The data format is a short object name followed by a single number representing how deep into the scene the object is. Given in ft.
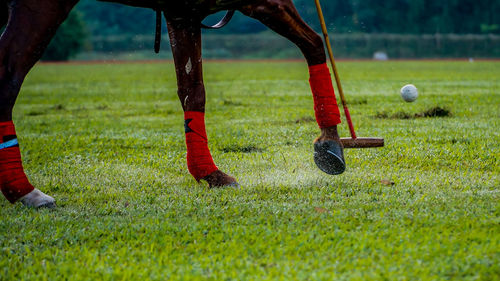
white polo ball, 67.21
